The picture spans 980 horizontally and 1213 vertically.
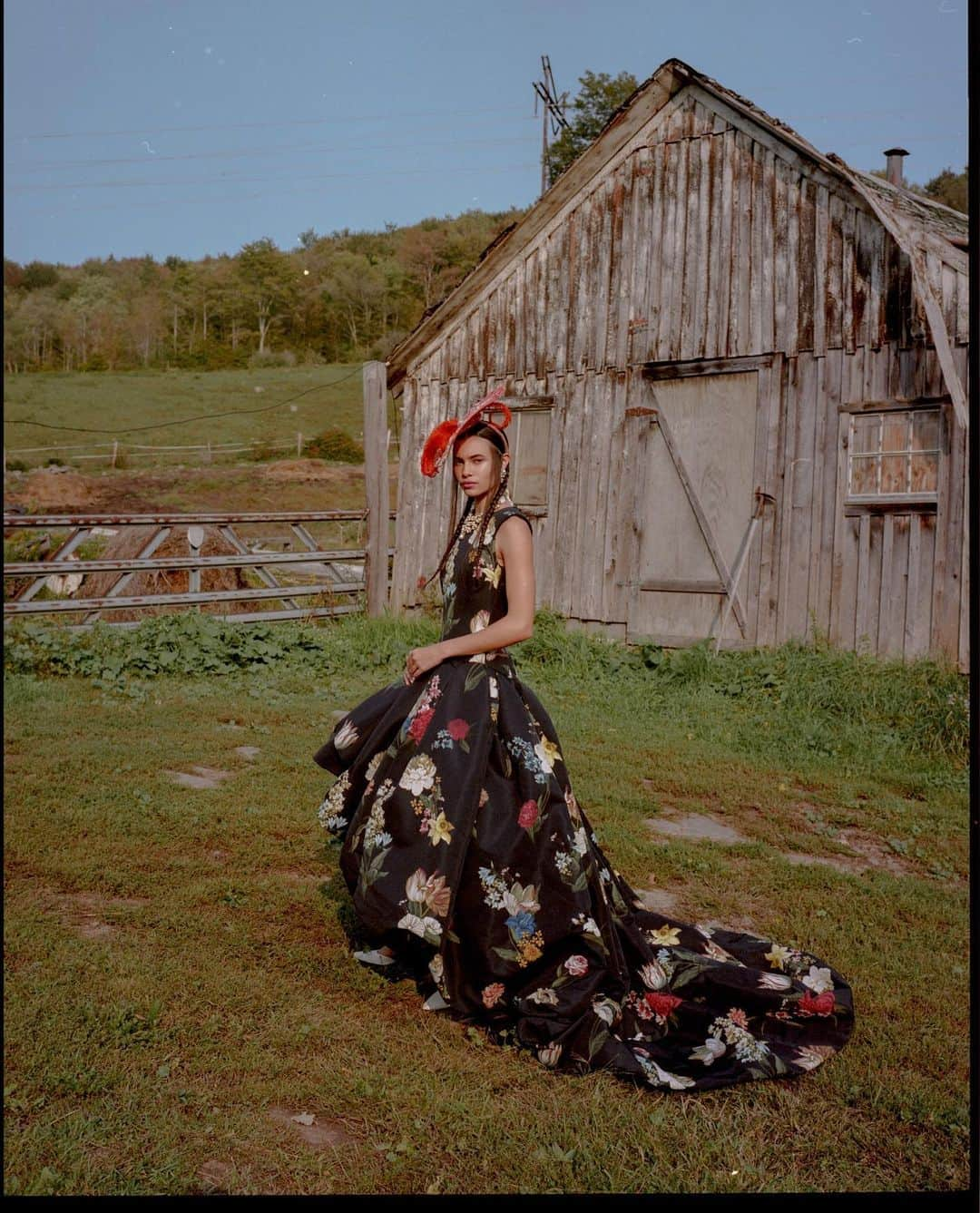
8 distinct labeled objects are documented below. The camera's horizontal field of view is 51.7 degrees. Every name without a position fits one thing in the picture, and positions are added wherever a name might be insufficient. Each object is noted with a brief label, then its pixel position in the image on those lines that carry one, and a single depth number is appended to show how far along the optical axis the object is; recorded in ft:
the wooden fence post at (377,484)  39.63
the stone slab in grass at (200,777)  20.07
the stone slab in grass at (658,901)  14.96
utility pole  69.66
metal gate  32.40
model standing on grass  10.80
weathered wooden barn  28.91
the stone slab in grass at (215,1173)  8.35
